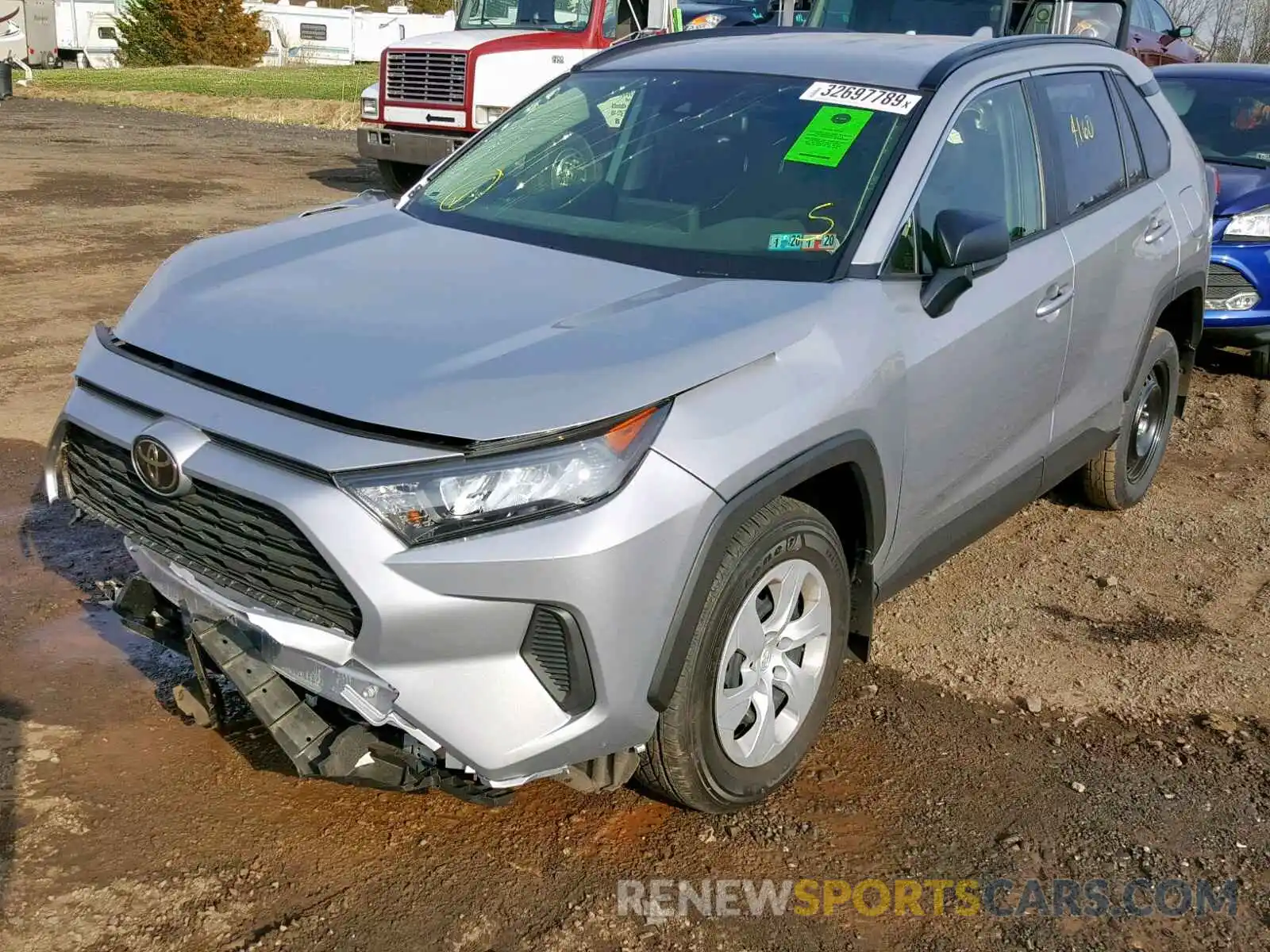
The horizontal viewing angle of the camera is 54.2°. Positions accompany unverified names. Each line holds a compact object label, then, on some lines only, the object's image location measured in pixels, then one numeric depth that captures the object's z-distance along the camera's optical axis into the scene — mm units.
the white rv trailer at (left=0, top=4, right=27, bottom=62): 35625
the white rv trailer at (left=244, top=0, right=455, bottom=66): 45500
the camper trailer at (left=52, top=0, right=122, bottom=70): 42219
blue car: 7035
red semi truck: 12328
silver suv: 2502
